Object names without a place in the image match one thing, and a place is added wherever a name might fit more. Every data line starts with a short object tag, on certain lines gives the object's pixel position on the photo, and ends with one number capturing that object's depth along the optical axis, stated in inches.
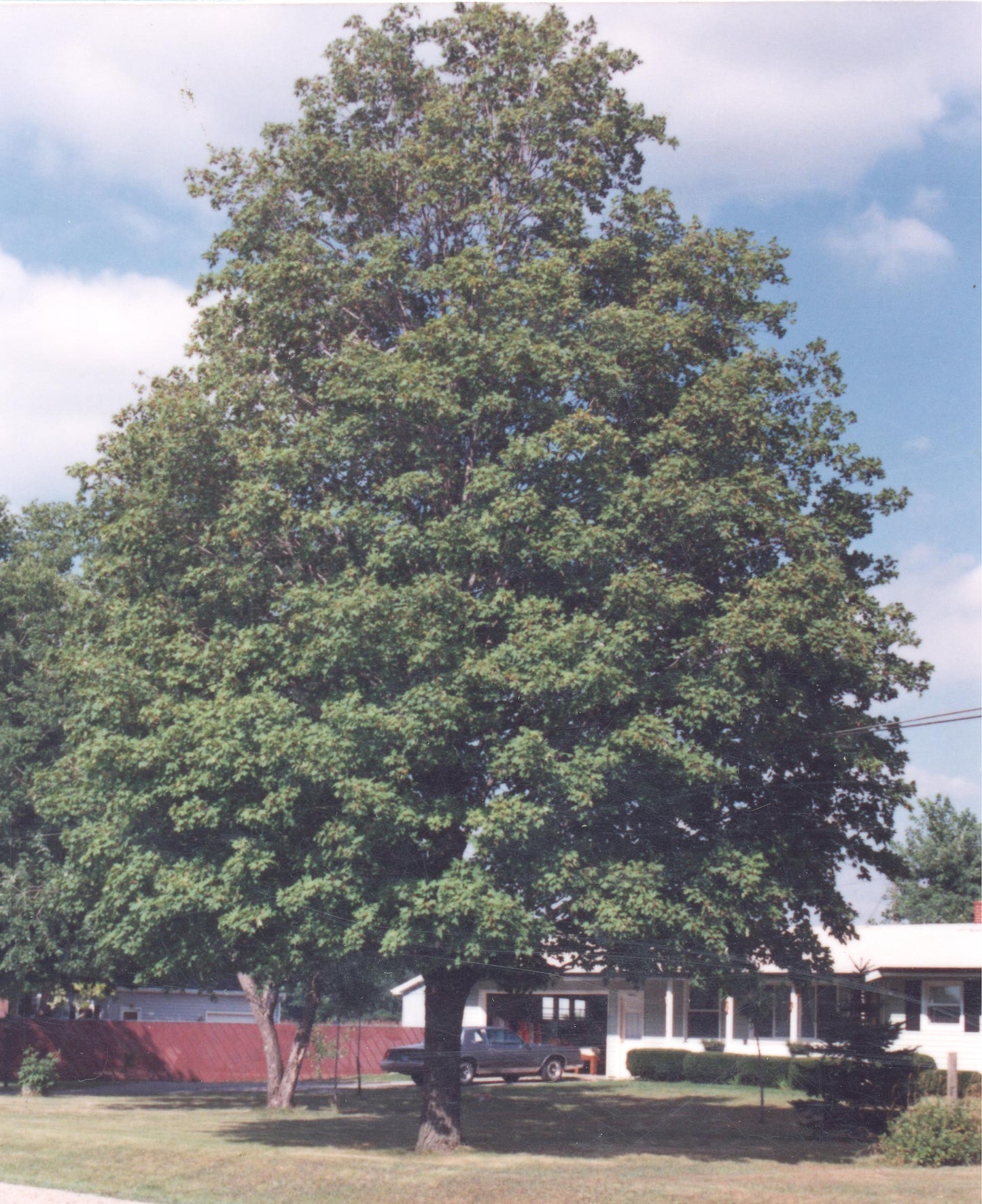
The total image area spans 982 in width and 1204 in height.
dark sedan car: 1644.9
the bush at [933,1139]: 774.5
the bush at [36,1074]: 1256.8
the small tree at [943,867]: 2257.6
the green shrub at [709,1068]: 1492.4
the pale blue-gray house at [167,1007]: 1856.5
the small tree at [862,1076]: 868.6
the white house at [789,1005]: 1280.8
